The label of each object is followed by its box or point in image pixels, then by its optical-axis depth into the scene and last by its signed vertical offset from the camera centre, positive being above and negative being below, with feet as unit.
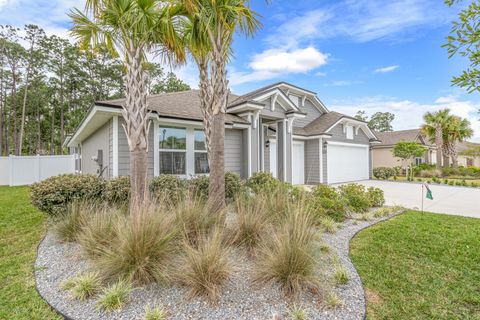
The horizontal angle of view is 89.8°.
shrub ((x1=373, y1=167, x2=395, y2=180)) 66.33 -3.46
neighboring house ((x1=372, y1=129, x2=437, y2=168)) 83.25 +4.78
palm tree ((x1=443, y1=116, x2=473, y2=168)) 75.66 +8.51
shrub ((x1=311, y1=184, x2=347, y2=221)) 20.36 -4.04
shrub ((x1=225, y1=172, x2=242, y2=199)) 27.14 -2.72
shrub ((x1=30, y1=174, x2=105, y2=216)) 19.39 -2.29
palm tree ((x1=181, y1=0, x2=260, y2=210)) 18.04 +10.05
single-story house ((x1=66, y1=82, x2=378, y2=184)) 28.86 +3.86
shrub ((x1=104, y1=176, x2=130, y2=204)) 22.14 -2.54
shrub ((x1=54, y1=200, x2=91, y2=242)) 15.81 -4.07
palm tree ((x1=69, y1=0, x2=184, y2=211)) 17.54 +10.01
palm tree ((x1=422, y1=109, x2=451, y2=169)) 76.18 +11.48
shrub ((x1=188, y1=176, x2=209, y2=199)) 26.08 -2.37
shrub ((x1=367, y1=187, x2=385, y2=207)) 26.96 -4.18
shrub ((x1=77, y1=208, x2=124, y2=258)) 12.00 -3.73
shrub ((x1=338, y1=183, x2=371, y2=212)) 24.21 -3.80
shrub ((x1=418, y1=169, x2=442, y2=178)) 69.39 -3.83
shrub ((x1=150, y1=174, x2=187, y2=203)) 23.99 -2.26
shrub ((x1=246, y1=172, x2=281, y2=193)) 29.76 -2.23
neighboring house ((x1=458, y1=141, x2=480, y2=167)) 106.42 -0.70
